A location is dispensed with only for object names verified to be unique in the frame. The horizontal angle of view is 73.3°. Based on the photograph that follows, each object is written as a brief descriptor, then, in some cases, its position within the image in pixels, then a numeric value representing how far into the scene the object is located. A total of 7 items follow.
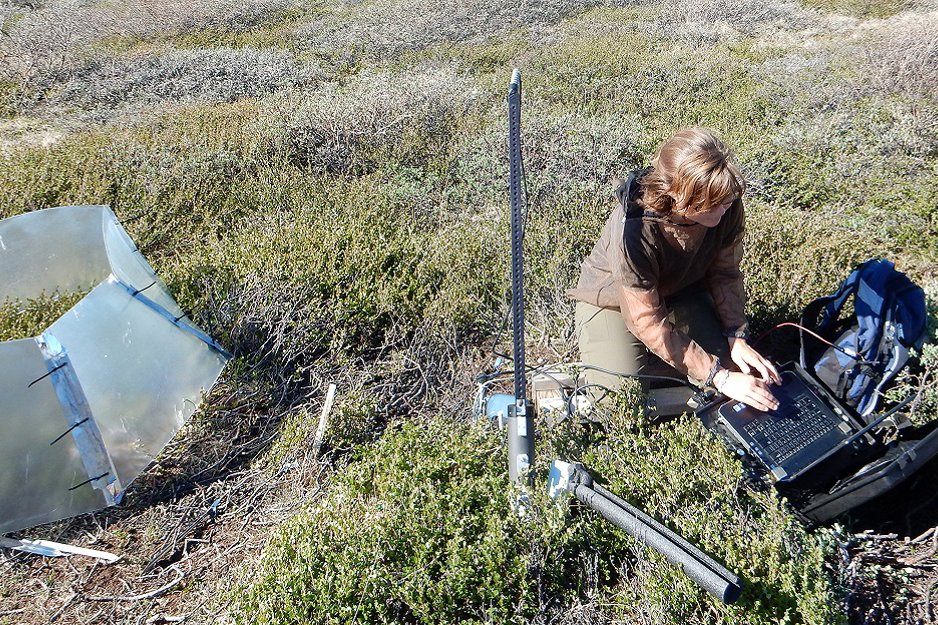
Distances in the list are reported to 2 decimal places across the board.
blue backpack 2.43
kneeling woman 2.35
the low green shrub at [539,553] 1.88
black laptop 2.29
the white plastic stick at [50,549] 2.67
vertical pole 1.64
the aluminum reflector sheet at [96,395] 2.61
